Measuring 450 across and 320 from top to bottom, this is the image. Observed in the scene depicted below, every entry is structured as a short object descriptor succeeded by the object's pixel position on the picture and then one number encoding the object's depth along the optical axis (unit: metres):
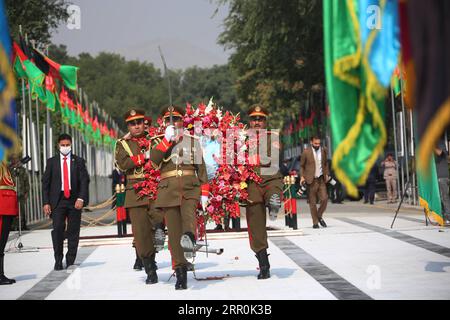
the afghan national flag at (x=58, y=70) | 29.23
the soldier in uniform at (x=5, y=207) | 12.98
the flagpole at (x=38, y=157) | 31.18
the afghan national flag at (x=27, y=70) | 26.81
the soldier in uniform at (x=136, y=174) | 13.04
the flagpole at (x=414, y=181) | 30.02
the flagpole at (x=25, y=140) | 28.17
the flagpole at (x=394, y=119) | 32.62
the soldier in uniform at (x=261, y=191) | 12.77
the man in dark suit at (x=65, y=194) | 15.22
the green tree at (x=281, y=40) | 39.56
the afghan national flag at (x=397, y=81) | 23.69
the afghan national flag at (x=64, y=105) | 37.06
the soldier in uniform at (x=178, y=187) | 11.85
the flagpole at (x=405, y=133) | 30.70
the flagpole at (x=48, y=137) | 32.91
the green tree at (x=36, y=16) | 36.00
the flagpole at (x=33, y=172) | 29.43
